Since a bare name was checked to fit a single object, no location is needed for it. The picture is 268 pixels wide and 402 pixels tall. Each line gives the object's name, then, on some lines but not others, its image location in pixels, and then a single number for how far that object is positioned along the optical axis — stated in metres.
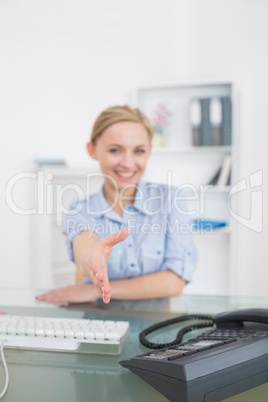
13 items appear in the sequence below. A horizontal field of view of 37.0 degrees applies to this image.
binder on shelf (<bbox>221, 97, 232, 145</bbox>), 2.64
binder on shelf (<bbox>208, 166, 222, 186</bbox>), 2.78
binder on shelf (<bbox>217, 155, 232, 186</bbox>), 2.72
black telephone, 0.50
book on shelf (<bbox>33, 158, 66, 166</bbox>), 2.70
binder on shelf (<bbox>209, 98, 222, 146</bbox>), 2.65
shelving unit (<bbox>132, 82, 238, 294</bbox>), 2.85
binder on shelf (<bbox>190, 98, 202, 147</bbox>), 2.67
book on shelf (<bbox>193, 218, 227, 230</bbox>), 2.71
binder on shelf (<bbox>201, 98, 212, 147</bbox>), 2.66
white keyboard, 0.73
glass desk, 0.56
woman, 1.47
